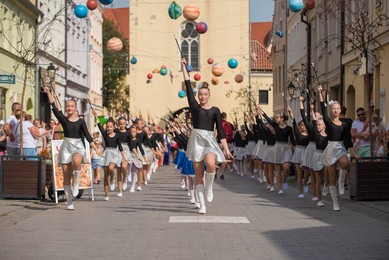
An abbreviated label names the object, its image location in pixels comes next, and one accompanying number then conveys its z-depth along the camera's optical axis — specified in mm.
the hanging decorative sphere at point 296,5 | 25734
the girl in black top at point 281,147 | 22172
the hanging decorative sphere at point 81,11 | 28547
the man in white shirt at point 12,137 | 22166
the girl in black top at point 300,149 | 20734
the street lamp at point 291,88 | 34844
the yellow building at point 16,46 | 37438
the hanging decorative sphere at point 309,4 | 27391
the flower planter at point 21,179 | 19406
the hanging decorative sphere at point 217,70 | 43594
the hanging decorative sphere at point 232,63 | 41756
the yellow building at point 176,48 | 71875
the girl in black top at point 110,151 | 21141
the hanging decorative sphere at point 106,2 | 24356
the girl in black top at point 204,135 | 15523
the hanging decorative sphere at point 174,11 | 32094
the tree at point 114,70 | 97312
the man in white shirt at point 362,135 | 22156
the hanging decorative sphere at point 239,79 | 53869
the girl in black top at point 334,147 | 16750
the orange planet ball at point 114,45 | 33812
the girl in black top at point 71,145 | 16797
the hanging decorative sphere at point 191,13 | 31719
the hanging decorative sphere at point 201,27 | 35812
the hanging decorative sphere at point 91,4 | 28933
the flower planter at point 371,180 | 19281
